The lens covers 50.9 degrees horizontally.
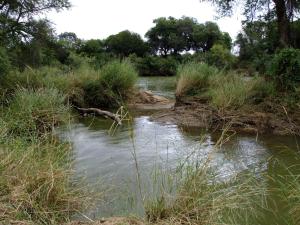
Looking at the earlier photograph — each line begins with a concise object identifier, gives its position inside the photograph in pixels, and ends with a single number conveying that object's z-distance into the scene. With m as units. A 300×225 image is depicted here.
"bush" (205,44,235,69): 14.15
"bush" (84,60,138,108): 10.99
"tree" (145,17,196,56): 45.03
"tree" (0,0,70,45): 15.15
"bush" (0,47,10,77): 9.18
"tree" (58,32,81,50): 41.69
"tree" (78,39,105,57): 39.55
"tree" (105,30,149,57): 43.41
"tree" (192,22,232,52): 43.83
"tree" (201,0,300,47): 11.00
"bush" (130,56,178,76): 32.59
